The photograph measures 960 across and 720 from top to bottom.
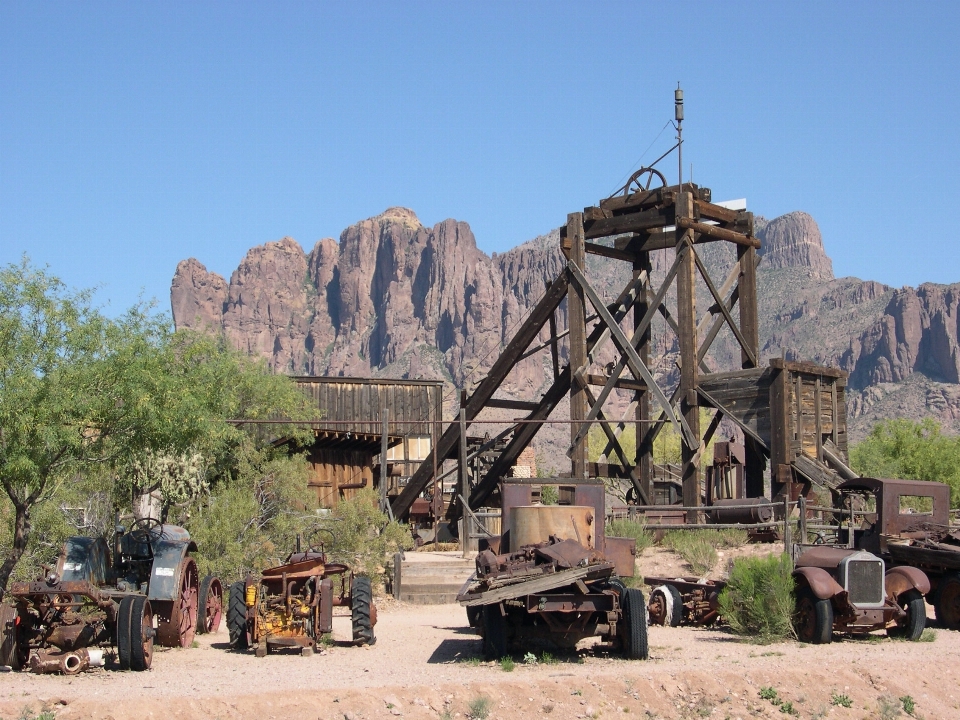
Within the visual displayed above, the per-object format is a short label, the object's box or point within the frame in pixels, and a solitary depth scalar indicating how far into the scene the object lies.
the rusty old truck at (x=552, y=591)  12.09
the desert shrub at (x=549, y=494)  38.23
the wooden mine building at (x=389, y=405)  39.56
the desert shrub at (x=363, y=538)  20.55
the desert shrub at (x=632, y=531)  20.48
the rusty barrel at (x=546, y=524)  13.75
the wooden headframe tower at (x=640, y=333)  22.19
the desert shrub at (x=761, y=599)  14.06
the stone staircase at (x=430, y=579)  19.55
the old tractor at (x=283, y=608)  13.45
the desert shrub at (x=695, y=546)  19.52
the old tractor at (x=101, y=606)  11.70
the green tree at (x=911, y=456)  38.03
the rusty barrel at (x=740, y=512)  20.89
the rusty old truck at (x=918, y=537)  15.18
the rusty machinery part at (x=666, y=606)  15.52
